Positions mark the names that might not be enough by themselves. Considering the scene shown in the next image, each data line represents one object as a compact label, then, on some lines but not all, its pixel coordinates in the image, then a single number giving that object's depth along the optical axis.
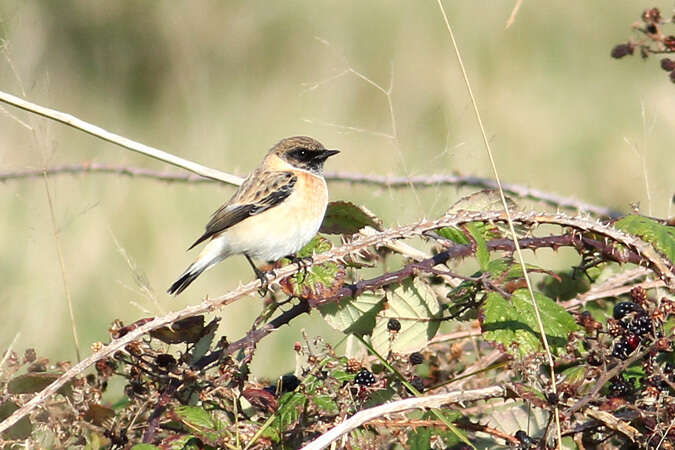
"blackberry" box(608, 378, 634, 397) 5.71
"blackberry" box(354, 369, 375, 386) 5.64
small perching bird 8.56
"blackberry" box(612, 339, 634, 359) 5.63
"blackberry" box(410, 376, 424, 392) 6.24
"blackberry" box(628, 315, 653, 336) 5.64
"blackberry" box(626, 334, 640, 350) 5.61
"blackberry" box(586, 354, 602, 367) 5.66
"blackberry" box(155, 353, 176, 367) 5.64
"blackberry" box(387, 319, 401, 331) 6.27
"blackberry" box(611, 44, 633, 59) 7.71
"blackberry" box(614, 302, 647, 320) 5.85
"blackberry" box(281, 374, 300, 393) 6.09
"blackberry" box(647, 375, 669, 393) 5.52
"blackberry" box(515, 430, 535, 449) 5.53
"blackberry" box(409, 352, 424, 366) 6.28
